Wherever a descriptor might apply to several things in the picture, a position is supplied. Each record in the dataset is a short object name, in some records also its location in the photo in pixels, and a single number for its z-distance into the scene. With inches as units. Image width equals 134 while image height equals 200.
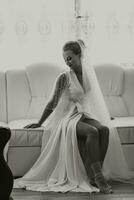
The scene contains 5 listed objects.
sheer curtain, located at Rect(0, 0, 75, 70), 191.0
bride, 141.6
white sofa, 177.9
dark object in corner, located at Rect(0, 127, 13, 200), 101.0
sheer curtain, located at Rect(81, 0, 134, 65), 197.0
